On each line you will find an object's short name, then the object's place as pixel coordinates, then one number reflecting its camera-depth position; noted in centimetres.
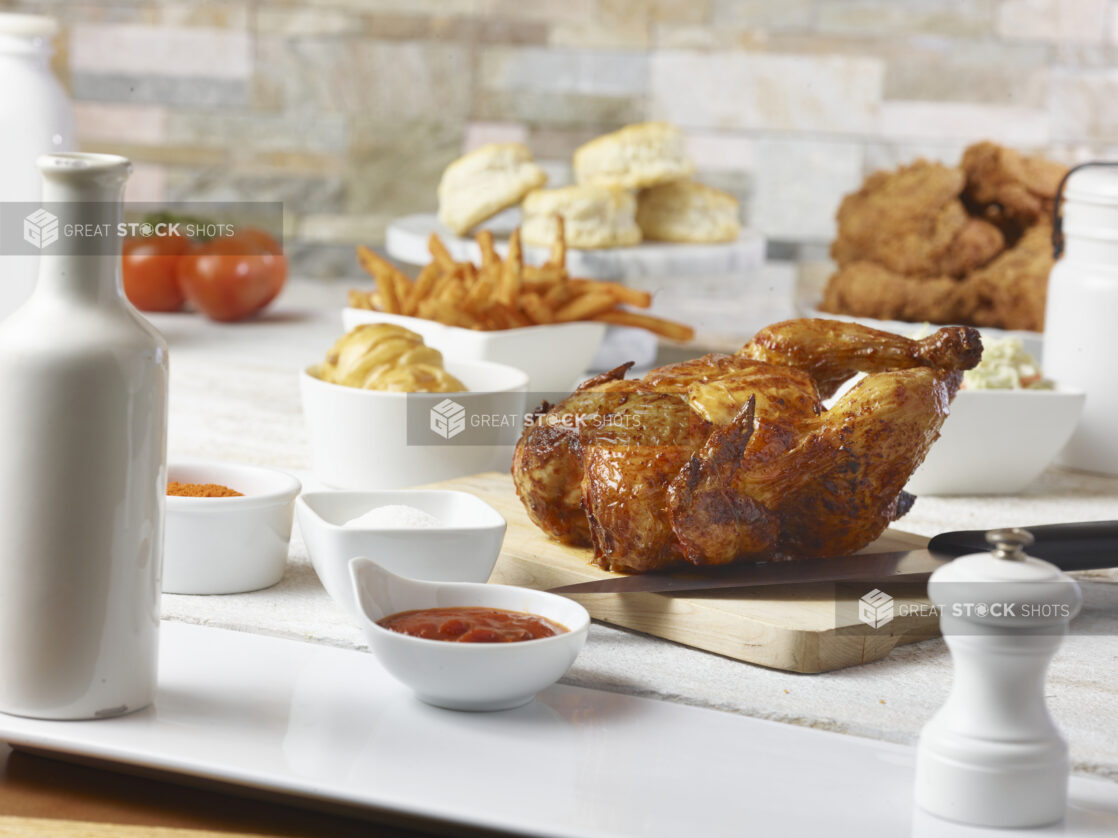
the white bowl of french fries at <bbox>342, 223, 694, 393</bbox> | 206
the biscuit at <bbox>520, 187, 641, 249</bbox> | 242
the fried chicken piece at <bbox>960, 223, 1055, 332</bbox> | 233
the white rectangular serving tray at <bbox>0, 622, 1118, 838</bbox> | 131
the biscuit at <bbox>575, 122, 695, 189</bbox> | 251
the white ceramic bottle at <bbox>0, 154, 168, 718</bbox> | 133
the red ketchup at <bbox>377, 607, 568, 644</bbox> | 141
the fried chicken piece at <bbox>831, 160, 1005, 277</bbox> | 243
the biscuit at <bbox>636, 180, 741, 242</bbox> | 250
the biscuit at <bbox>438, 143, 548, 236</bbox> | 251
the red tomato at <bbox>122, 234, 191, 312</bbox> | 300
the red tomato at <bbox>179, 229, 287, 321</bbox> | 290
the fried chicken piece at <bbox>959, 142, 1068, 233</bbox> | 247
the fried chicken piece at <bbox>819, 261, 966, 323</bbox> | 237
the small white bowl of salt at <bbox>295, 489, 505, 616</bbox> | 151
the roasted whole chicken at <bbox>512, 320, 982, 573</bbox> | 153
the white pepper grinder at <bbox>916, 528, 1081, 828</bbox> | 129
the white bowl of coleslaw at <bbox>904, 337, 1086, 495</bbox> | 185
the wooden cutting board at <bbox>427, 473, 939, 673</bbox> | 148
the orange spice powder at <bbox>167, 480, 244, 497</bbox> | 158
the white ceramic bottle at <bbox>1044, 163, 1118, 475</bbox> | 197
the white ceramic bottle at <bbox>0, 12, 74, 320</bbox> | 208
